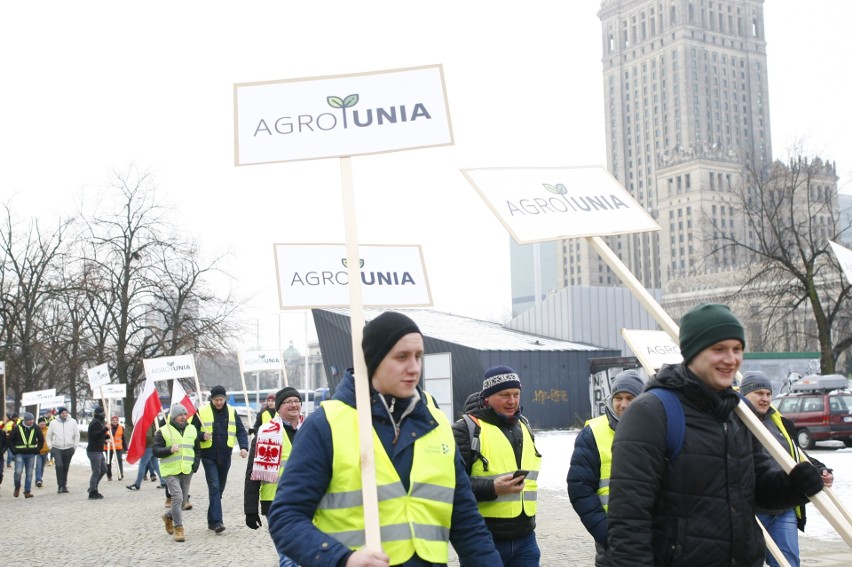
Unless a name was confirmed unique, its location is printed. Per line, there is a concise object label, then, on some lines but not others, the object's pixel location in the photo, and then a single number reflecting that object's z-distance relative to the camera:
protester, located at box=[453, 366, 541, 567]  5.98
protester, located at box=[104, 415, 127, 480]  27.83
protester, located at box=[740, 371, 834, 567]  6.88
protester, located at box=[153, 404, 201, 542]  13.31
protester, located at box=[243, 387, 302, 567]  9.13
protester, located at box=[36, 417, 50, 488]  26.06
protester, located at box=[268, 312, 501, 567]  3.55
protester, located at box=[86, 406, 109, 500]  20.98
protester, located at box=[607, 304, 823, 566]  3.60
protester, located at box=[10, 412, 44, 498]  22.70
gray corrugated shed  41.25
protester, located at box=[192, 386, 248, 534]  13.62
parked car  25.67
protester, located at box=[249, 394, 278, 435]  11.73
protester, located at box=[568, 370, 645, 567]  5.86
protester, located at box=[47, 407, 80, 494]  22.69
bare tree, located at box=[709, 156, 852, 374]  37.38
